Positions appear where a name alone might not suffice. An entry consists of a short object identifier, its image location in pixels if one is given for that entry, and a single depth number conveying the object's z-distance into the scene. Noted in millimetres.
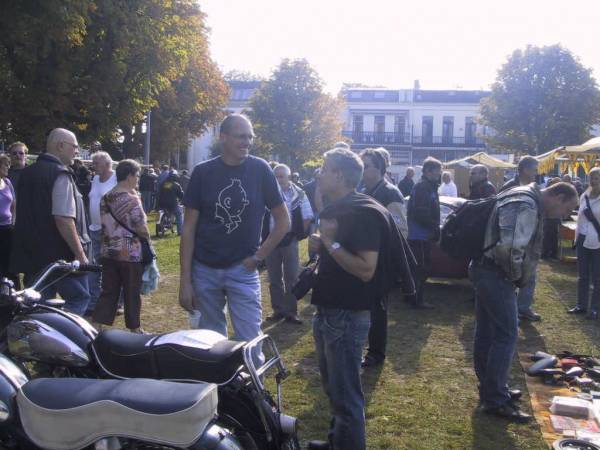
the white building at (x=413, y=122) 67875
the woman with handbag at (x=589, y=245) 8281
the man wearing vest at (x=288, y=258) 7621
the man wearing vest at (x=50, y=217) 4930
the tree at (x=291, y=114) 50781
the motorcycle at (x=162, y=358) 3021
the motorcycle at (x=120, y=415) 2463
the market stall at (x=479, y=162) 27444
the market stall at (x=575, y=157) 14775
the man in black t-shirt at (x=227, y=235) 4160
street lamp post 28416
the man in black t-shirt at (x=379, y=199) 5973
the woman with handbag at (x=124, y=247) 6062
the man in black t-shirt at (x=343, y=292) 3479
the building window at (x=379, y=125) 68688
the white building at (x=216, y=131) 65812
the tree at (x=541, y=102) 45406
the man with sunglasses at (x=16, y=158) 8039
